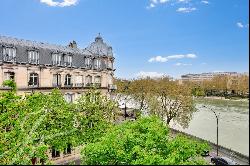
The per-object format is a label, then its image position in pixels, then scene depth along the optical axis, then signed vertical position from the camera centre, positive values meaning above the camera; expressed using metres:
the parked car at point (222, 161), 21.87 -9.32
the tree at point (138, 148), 8.38 -3.13
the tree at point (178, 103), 35.32 -3.98
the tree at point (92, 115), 19.69 -3.83
